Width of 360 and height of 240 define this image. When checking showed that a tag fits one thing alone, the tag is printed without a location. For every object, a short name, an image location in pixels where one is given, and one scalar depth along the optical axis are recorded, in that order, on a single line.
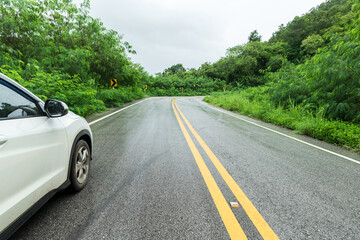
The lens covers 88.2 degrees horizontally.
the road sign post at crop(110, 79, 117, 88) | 16.09
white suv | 1.37
